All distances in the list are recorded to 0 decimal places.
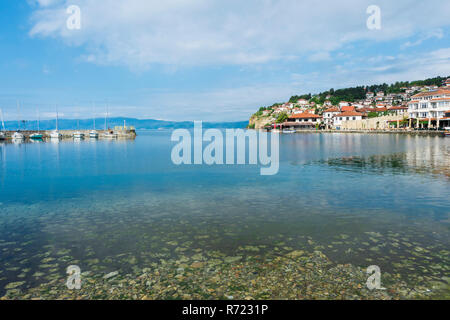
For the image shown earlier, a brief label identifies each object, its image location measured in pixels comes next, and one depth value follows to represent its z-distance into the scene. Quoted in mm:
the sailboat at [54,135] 122188
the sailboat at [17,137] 103625
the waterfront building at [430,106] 91562
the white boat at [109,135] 131462
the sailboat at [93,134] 128388
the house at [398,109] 138950
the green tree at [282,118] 177375
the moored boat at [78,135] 125269
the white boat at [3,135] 106850
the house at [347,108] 159550
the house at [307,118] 163000
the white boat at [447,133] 74875
